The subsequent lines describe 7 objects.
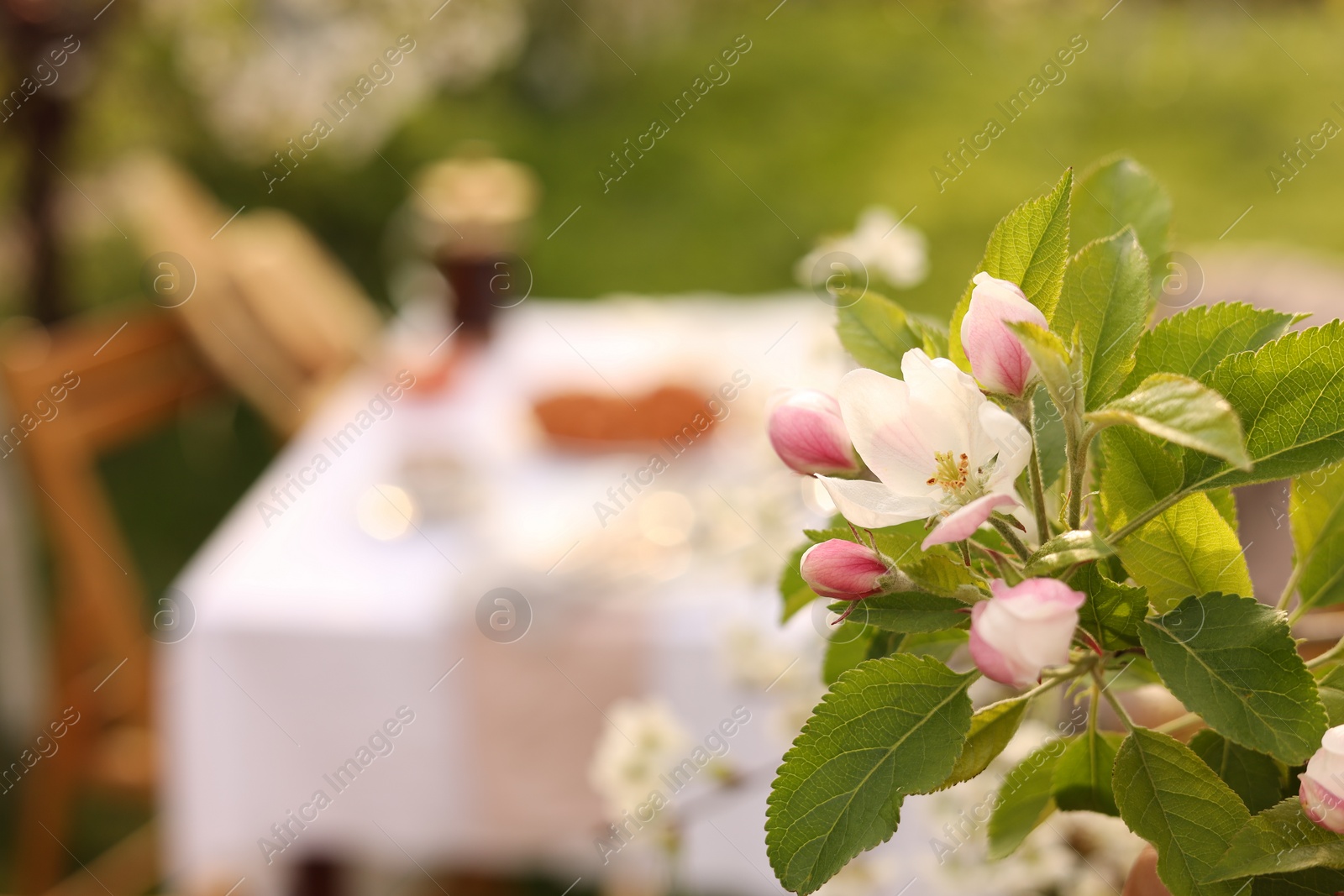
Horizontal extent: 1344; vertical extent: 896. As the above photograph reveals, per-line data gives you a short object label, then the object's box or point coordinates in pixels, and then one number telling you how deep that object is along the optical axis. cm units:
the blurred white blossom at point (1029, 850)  90
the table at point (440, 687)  167
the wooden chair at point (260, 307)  261
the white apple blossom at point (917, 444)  72
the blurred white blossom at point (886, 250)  97
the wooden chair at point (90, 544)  218
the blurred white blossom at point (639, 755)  94
